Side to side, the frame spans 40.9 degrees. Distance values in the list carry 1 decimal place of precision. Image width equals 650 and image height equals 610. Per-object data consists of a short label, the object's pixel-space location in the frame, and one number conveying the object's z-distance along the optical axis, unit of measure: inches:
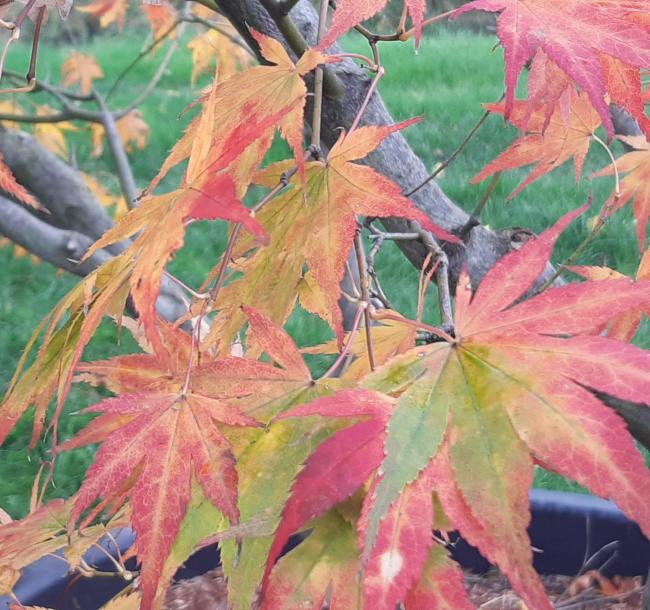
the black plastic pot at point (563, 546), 42.8
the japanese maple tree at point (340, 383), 15.6
